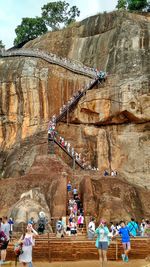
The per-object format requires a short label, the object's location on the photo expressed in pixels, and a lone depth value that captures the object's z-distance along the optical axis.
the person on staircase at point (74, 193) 23.62
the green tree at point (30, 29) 50.52
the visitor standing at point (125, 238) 12.93
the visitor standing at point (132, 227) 15.17
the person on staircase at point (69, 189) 23.80
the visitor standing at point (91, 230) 16.25
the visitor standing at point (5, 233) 11.54
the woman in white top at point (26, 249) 10.48
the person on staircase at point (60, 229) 17.04
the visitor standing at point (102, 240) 11.80
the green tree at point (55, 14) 51.17
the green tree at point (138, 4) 44.86
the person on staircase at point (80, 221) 20.11
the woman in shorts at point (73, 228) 18.66
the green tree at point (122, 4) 46.70
